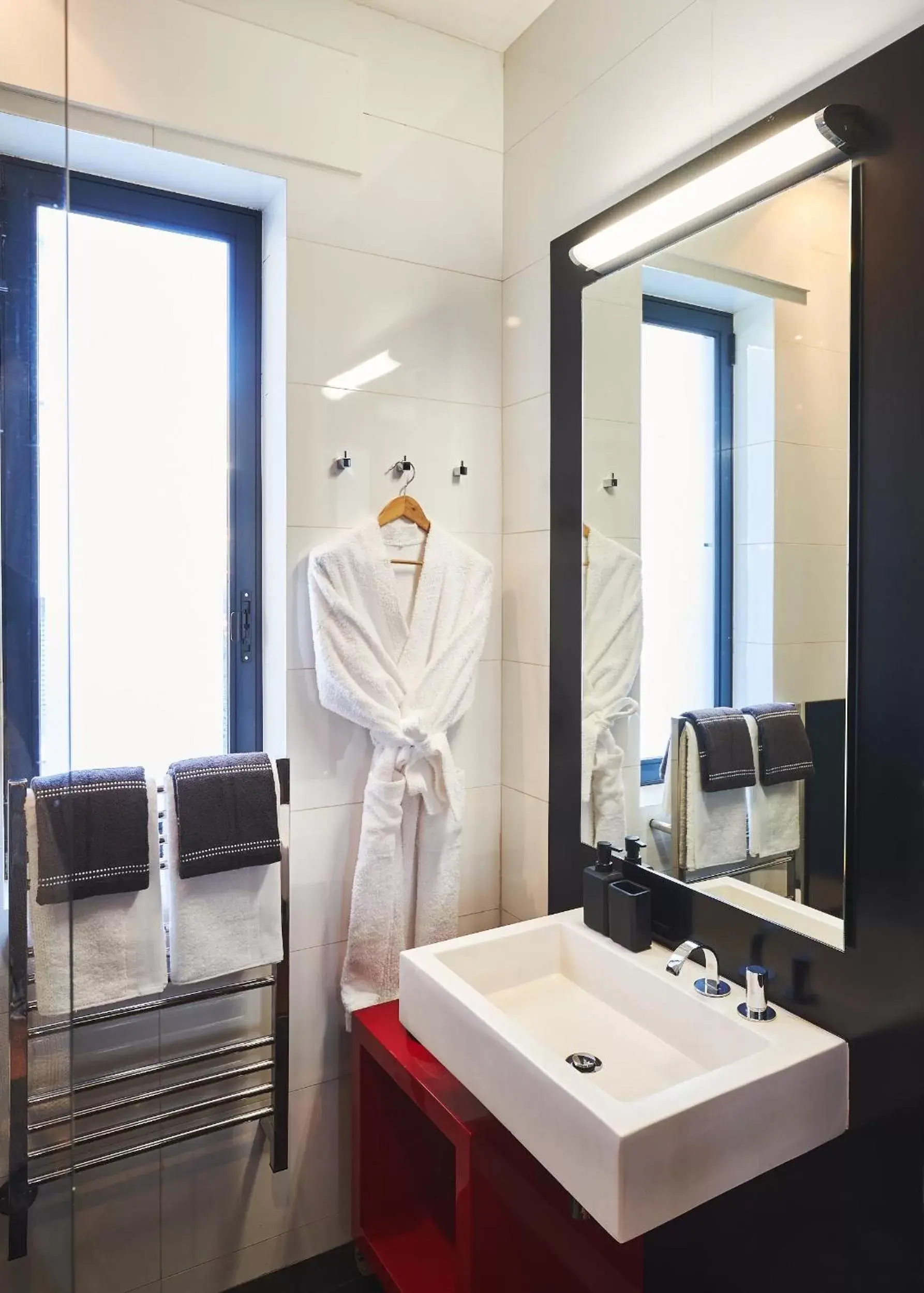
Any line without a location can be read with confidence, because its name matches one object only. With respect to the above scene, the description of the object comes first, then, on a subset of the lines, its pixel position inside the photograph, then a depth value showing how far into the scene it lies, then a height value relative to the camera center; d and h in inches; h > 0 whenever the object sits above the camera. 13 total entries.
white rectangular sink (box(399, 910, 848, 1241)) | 39.7 -24.5
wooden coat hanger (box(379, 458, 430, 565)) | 69.9 +10.0
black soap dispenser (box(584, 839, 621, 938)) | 59.5 -18.5
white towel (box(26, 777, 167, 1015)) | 56.8 -21.9
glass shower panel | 39.5 +0.7
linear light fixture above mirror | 44.2 +27.0
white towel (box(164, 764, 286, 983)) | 59.8 -21.2
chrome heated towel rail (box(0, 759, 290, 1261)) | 46.3 -34.3
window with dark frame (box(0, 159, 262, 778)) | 67.6 +17.0
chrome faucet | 50.7 -21.0
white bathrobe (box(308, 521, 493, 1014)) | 66.1 -6.1
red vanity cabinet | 51.4 -38.7
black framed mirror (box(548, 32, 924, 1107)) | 42.3 +2.6
